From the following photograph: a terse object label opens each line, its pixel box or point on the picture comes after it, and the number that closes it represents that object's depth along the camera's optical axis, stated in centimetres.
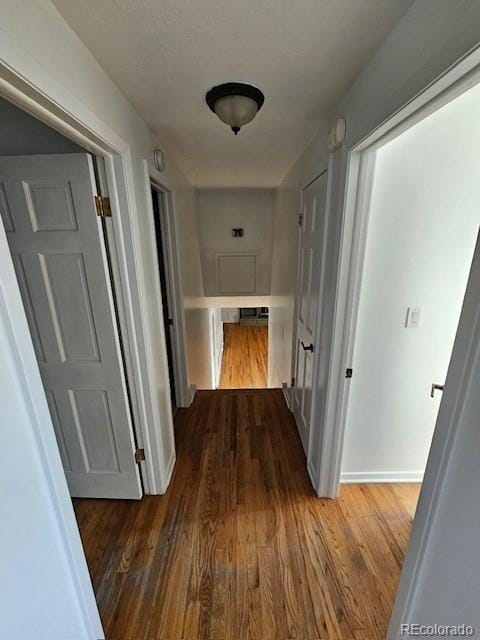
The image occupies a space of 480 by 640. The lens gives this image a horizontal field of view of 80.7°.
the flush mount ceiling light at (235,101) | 118
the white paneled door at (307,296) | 175
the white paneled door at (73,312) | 127
